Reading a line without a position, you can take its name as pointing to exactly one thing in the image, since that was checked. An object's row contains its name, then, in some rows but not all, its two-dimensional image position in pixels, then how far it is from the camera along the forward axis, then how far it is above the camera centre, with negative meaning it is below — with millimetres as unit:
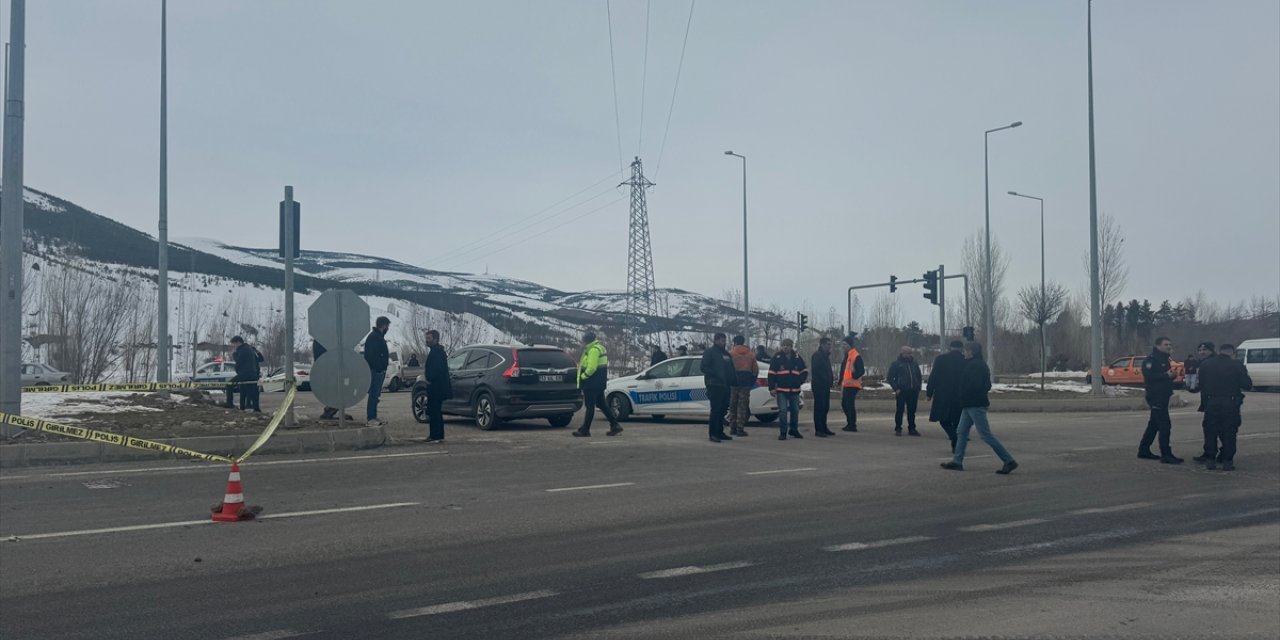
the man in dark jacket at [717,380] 16234 -451
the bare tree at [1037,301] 63972 +3375
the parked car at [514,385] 18047 -595
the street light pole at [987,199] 38969 +5957
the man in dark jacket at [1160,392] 13812 -554
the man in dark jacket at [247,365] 21844 -269
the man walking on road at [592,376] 16359 -388
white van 41750 -394
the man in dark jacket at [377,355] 16953 -43
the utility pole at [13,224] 14016 +1833
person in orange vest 18703 -565
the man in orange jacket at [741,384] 17562 -560
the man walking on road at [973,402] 12609 -630
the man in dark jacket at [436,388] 15750 -560
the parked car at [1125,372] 48406 -992
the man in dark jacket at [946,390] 14367 -584
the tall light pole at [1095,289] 29969 +1894
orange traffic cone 8750 -1338
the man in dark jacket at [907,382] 18172 -540
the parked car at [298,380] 38694 -1145
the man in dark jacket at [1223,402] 13055 -652
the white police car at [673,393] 20219 -837
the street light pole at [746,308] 42888 +1891
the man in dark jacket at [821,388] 17797 -639
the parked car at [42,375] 41656 -994
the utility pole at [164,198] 24703 +3830
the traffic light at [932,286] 34125 +2262
